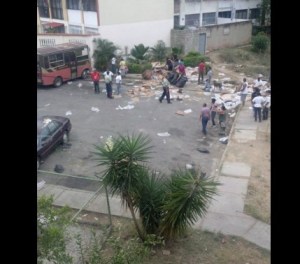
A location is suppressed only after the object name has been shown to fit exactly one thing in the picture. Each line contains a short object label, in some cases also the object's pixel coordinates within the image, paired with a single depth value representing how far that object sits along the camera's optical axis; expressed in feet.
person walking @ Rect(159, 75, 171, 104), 58.29
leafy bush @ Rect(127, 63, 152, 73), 75.23
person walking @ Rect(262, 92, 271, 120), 53.05
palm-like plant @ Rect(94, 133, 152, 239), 24.71
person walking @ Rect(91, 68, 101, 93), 63.46
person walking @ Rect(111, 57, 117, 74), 74.33
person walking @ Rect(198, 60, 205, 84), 68.69
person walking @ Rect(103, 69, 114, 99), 60.39
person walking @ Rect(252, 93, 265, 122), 52.31
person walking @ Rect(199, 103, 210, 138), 47.62
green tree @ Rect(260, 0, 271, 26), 115.42
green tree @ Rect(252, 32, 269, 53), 97.35
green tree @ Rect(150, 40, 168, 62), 84.64
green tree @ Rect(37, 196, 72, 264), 15.38
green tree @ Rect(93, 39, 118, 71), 77.15
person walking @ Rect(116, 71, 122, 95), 62.56
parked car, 40.11
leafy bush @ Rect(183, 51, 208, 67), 81.46
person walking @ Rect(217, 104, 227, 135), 50.03
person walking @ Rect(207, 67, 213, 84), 66.59
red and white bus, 64.13
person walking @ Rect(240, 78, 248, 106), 57.95
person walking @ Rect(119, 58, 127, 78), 74.56
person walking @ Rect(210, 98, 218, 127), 50.47
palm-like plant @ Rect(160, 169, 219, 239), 23.41
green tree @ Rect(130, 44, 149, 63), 81.82
